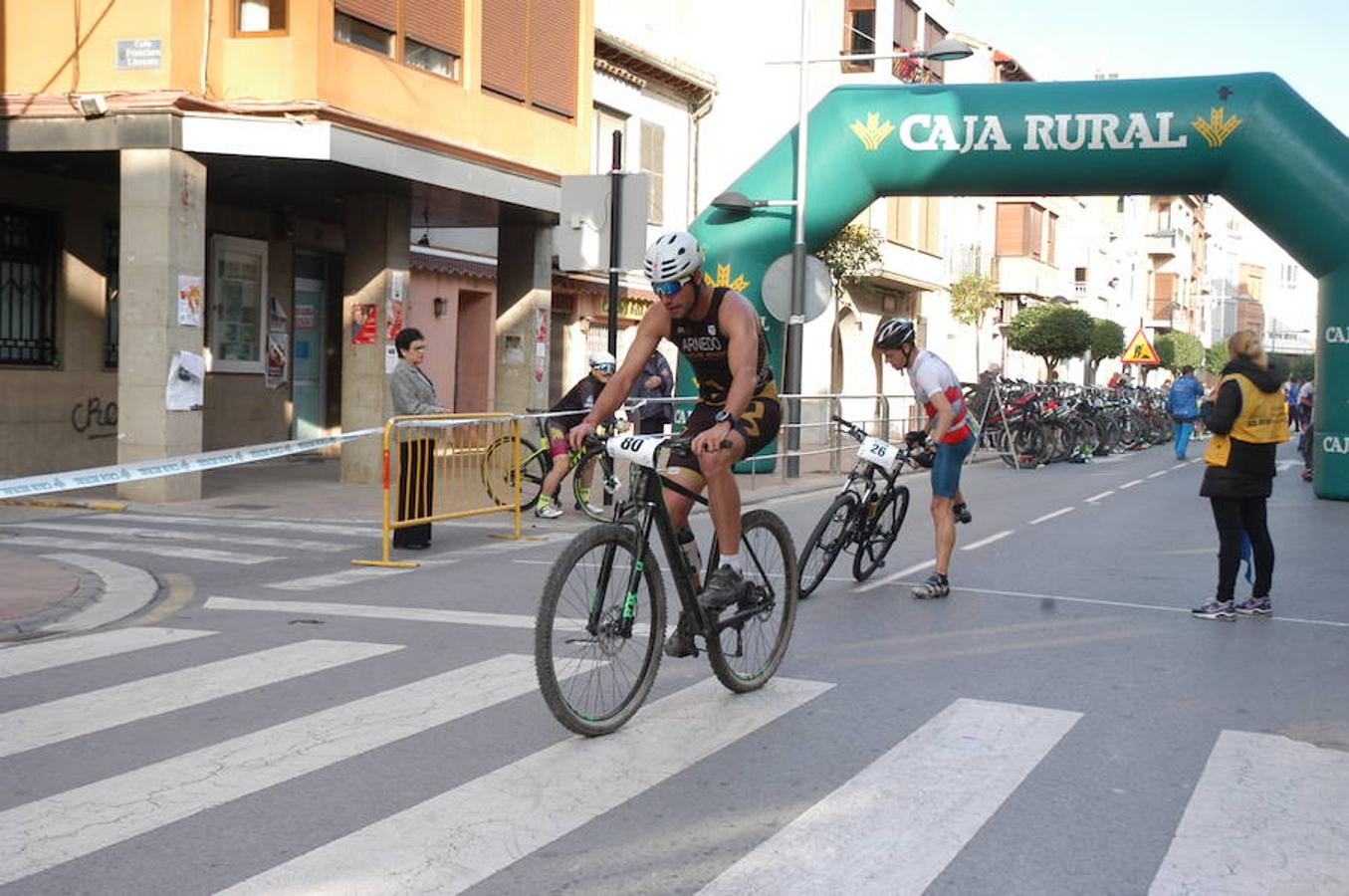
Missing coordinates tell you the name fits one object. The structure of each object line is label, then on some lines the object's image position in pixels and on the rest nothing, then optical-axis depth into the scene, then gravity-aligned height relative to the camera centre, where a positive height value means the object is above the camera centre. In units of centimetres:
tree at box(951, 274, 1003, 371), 4491 +262
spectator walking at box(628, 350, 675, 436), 1570 -11
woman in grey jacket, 1161 -57
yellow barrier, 1154 -75
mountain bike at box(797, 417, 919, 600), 966 -86
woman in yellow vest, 909 -34
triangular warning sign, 3743 +100
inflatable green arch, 1783 +292
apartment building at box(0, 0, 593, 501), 1476 +209
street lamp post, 2016 +162
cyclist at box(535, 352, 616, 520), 1424 -44
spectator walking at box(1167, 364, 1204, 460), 2883 -16
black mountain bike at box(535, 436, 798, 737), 547 -89
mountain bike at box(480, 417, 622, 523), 1341 -86
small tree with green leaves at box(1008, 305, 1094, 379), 4962 +190
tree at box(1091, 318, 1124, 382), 5462 +188
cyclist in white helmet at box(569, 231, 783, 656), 607 +2
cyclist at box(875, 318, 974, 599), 969 -20
